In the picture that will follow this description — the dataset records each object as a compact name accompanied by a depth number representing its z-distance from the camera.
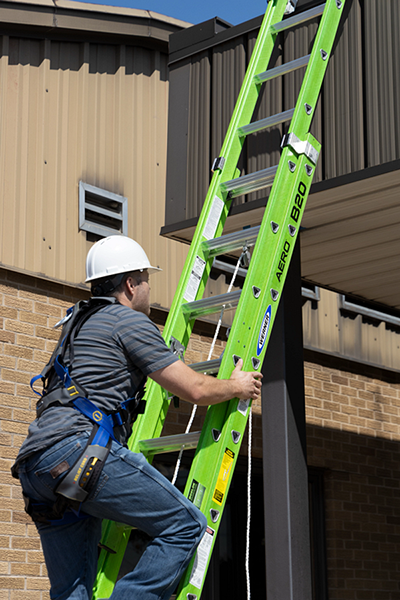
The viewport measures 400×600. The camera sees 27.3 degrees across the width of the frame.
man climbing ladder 3.21
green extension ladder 3.67
